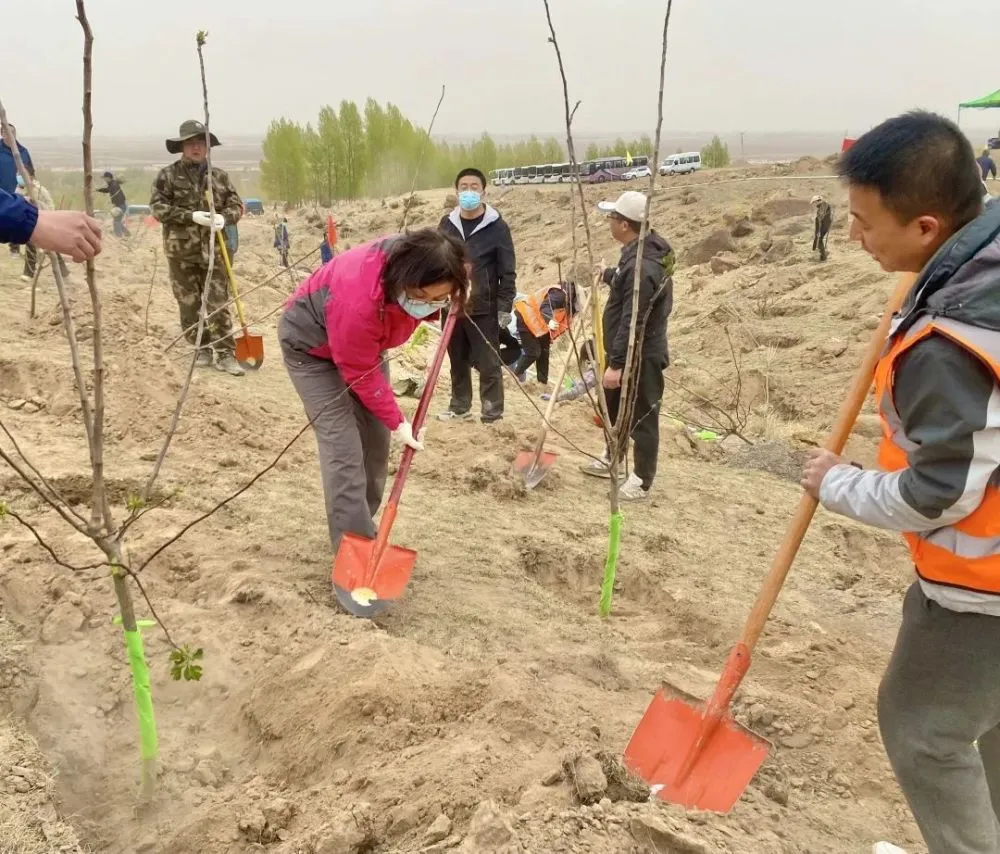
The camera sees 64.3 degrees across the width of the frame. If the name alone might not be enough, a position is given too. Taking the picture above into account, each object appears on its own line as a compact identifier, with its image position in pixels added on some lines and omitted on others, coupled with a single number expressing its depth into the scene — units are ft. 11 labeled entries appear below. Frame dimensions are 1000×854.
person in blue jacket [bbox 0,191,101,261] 4.84
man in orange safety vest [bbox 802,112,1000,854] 4.26
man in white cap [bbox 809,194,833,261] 41.52
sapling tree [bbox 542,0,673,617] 7.52
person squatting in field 22.54
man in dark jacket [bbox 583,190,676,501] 13.14
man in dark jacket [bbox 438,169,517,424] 17.48
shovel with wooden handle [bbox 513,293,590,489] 15.34
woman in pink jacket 8.78
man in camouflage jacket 18.33
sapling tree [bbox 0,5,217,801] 4.55
